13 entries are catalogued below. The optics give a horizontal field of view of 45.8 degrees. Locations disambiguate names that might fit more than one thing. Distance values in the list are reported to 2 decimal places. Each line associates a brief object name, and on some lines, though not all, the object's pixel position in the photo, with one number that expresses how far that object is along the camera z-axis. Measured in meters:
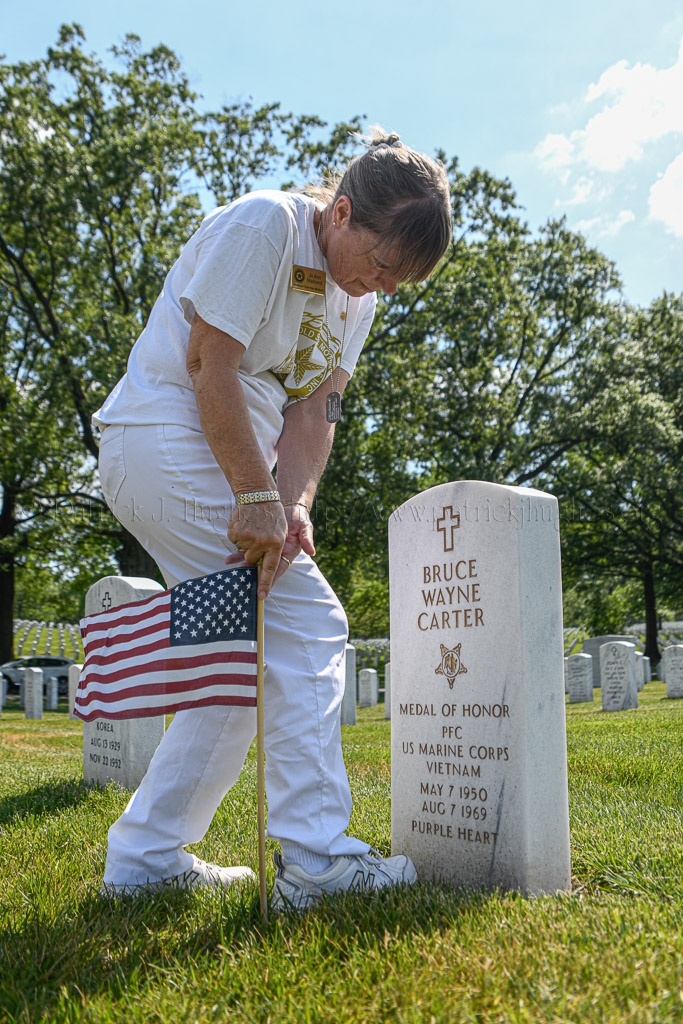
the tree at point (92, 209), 16.70
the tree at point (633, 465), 22.12
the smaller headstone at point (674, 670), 14.98
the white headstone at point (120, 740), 5.76
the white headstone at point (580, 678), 16.66
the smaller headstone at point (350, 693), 12.52
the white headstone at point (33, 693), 16.72
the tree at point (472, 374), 17.77
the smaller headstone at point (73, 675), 12.01
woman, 2.37
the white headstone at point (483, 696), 2.73
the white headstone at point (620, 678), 13.27
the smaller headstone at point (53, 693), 21.70
